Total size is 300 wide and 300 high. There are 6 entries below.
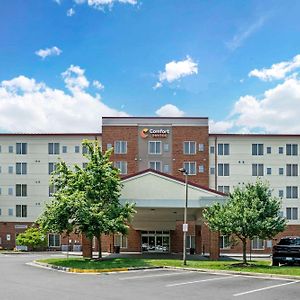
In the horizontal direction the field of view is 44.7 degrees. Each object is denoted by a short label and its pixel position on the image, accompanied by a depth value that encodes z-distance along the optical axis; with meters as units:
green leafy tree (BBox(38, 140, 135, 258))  21.81
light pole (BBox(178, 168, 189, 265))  21.27
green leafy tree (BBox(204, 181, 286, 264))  19.92
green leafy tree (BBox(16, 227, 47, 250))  39.62
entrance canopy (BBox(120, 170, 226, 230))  25.27
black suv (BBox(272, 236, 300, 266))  21.63
